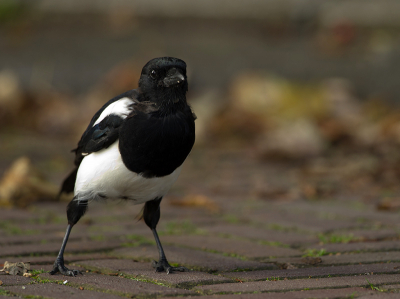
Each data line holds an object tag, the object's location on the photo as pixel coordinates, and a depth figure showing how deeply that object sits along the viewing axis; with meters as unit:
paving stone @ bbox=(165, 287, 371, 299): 4.85
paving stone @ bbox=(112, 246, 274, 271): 6.20
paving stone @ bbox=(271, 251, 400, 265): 6.29
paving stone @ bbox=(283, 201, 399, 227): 8.35
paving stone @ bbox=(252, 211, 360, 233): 8.03
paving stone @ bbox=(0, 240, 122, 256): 6.73
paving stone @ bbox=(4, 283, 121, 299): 4.93
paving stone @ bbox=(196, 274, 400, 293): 5.16
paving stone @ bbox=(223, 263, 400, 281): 5.73
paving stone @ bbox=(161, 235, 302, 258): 6.79
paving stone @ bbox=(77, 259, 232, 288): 5.44
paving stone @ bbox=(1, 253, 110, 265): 6.44
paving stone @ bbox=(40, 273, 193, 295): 5.05
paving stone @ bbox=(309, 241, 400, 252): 6.80
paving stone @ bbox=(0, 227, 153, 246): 7.25
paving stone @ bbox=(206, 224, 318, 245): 7.43
